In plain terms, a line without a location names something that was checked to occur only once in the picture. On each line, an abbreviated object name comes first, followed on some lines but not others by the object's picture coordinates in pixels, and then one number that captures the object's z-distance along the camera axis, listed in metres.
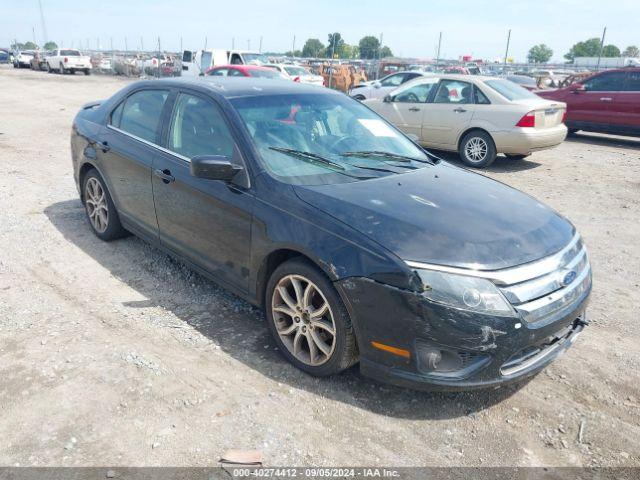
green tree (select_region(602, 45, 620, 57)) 67.57
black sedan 2.75
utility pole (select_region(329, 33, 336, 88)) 26.83
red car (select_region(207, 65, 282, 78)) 16.84
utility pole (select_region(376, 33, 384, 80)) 27.51
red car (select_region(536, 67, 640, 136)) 11.70
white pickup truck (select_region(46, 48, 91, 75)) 35.23
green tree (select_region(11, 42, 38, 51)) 104.69
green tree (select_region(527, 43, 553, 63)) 103.70
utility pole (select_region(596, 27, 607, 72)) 20.51
